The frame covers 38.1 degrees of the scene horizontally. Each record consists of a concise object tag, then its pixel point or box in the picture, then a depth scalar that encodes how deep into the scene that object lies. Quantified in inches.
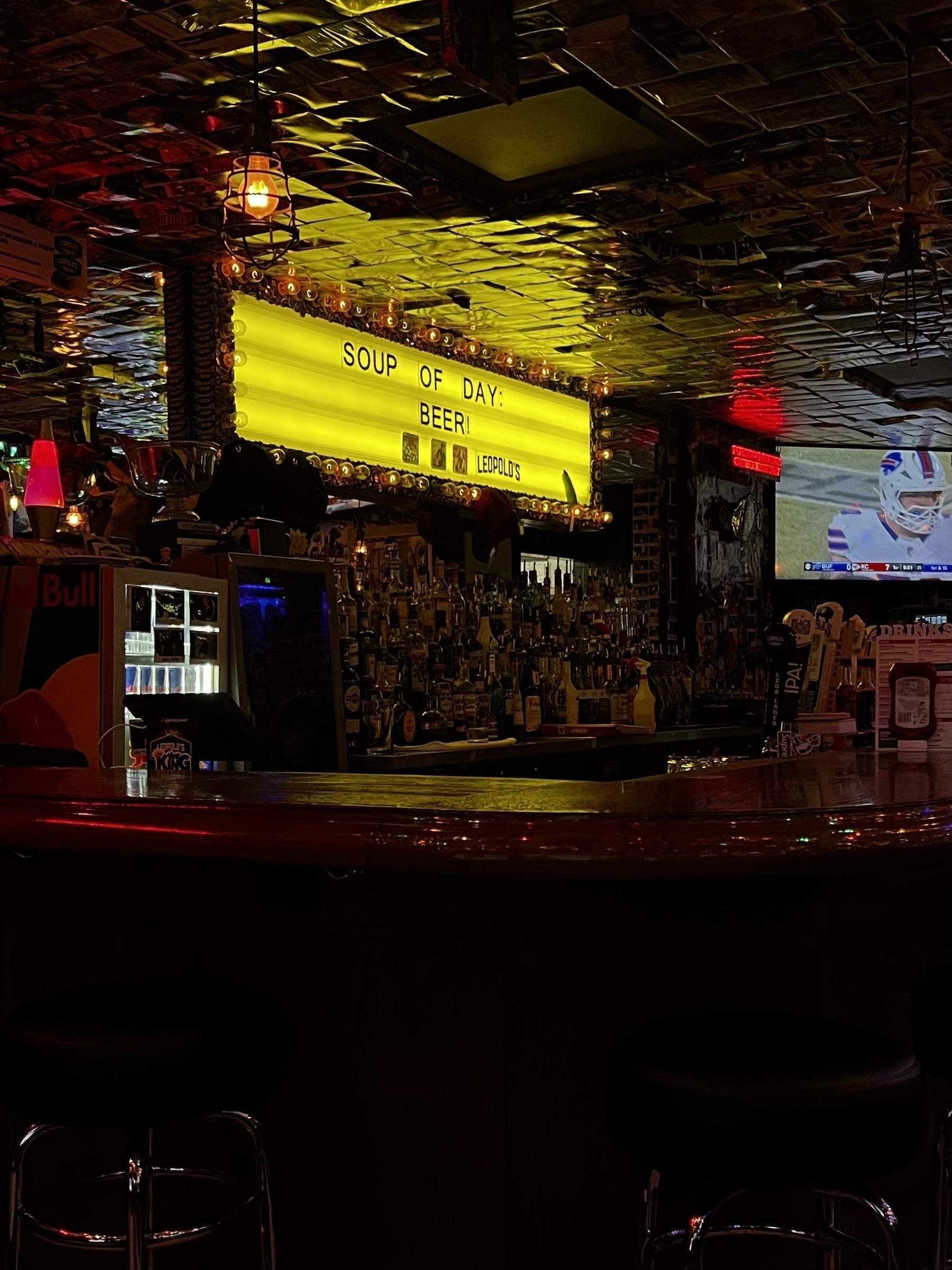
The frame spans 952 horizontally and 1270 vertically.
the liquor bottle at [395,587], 227.0
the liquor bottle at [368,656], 211.0
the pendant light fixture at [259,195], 129.3
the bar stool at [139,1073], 72.9
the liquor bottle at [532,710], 250.2
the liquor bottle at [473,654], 244.4
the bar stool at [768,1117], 63.4
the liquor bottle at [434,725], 223.8
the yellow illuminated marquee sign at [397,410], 210.5
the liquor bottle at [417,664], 225.9
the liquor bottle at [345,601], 212.2
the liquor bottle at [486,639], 246.2
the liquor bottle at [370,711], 206.4
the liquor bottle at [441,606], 235.3
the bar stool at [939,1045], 80.0
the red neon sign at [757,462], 378.3
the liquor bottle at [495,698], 241.6
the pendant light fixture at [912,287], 165.0
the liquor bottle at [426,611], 233.6
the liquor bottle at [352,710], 201.2
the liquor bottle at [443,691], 229.3
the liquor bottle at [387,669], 213.8
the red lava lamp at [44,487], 171.2
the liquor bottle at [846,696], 167.3
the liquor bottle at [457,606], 241.3
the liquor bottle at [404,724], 218.1
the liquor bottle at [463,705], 232.1
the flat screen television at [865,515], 427.5
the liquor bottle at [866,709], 158.7
